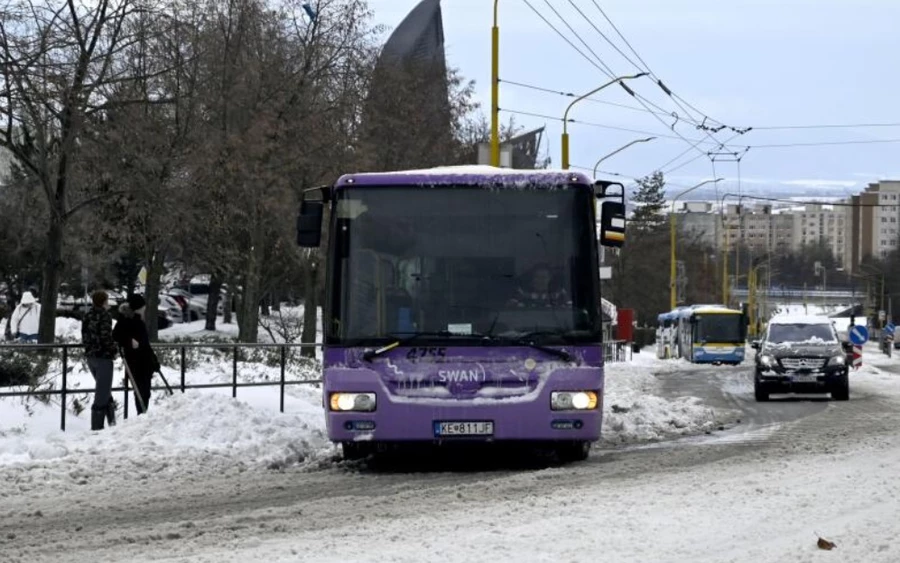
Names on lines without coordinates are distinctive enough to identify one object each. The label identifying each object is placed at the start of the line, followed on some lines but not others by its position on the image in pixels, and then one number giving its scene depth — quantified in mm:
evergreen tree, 122812
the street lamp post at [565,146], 39188
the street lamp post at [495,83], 31375
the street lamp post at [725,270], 90175
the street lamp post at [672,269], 77200
